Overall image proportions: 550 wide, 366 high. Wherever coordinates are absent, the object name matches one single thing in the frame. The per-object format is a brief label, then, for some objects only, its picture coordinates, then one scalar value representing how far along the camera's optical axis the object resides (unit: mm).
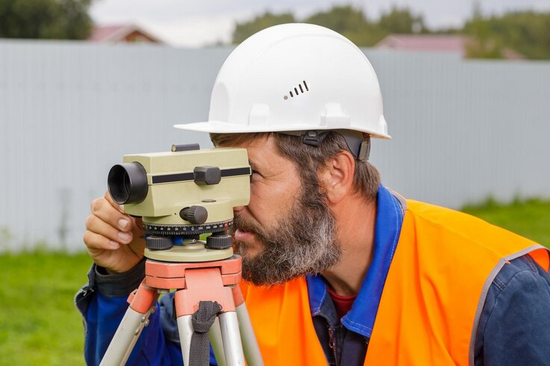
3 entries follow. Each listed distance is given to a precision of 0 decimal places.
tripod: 1719
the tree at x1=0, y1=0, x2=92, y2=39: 21672
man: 2031
